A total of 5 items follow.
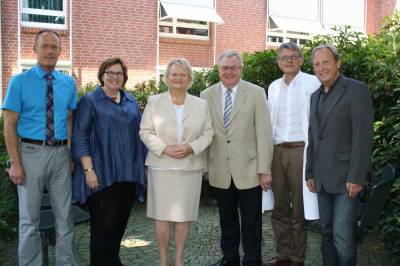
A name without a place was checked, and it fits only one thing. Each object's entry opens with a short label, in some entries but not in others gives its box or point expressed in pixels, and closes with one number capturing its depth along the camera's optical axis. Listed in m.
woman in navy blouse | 4.11
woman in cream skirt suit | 4.27
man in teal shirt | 3.98
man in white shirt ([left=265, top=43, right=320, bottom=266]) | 4.58
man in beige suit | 4.45
